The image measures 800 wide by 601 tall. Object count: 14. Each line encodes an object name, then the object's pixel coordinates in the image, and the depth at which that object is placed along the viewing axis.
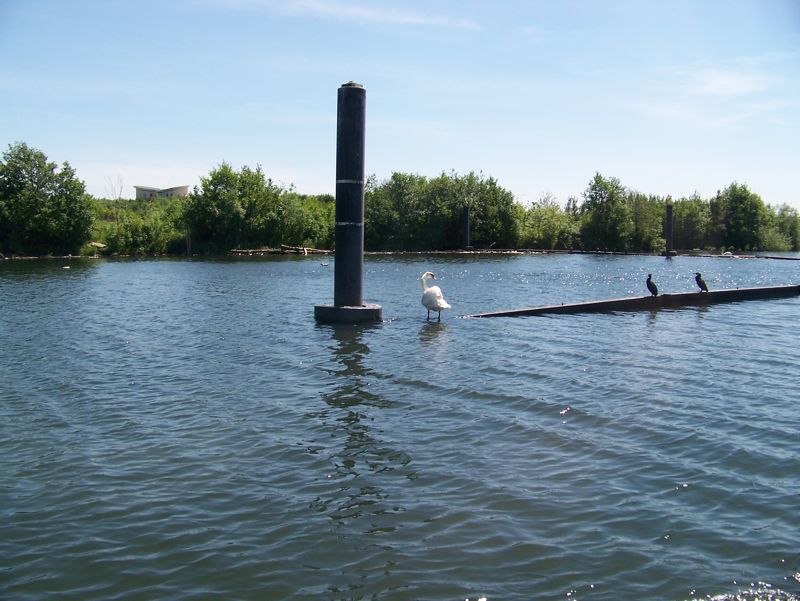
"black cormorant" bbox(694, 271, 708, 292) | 24.50
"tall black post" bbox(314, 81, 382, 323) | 17.77
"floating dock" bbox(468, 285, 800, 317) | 20.88
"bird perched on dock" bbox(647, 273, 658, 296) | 22.93
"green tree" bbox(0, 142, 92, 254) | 63.97
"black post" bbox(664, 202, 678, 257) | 70.31
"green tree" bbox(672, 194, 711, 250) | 101.56
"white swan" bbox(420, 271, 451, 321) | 19.73
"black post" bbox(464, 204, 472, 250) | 82.75
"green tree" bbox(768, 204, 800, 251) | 111.81
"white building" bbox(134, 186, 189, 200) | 126.77
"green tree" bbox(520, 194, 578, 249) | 90.69
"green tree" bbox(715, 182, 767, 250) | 103.19
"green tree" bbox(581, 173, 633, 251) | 89.06
